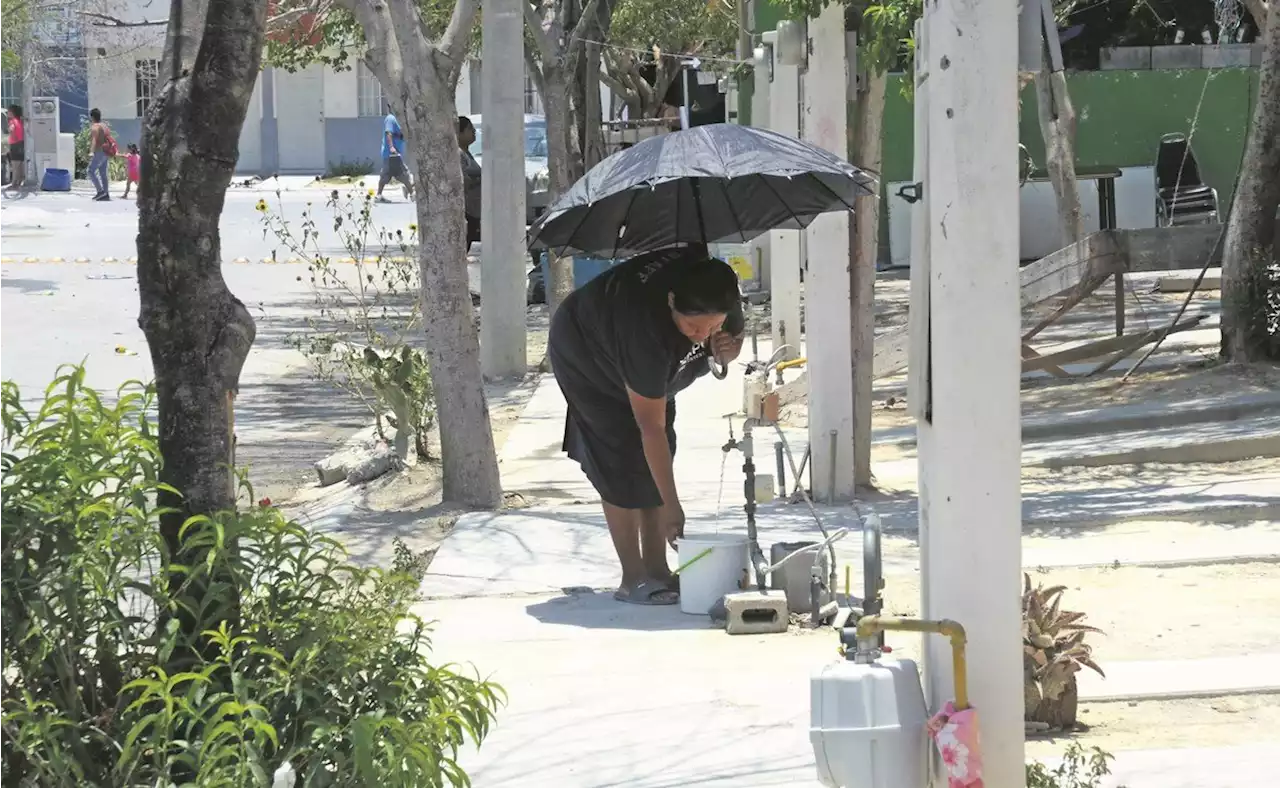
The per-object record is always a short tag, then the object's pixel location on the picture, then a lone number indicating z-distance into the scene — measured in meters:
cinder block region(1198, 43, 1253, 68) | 25.56
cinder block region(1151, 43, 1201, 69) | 26.62
